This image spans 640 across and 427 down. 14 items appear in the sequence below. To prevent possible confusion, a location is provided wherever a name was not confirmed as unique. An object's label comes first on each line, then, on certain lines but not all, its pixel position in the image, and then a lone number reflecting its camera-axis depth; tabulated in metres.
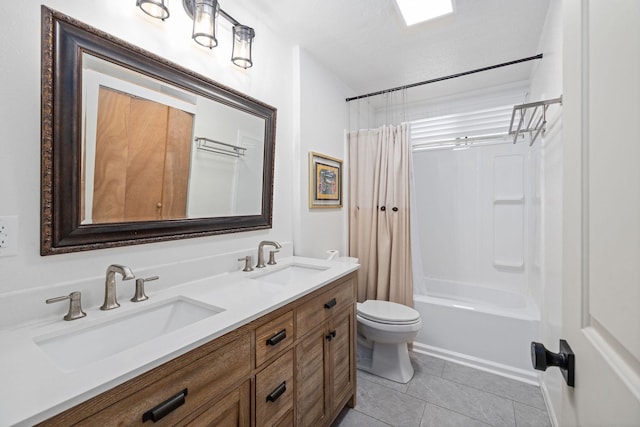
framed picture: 2.22
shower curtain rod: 2.01
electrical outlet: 0.87
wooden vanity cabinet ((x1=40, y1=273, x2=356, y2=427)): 0.69
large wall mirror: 0.95
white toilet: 1.98
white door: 0.35
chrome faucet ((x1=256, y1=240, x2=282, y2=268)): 1.68
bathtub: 2.04
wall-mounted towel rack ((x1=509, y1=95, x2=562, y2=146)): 1.44
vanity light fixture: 1.14
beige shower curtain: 2.46
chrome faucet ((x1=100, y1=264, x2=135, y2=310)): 1.02
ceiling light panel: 1.64
